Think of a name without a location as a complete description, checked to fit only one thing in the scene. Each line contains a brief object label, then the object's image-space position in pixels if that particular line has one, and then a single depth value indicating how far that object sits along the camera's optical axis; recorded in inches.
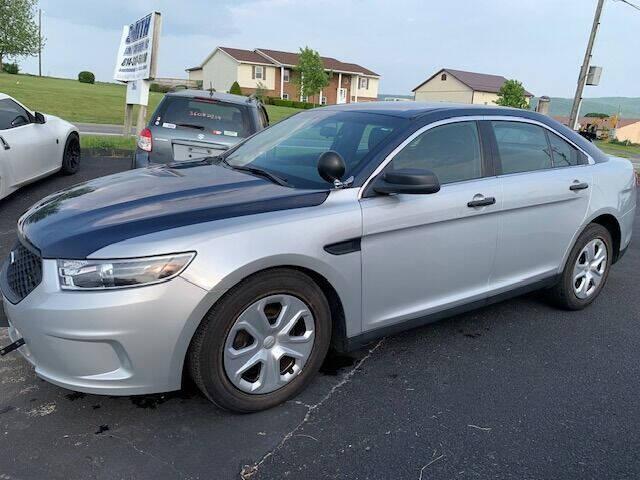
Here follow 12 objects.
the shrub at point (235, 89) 1957.7
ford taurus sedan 97.6
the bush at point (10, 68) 2496.3
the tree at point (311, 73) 2268.7
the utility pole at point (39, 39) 2479.1
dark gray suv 260.1
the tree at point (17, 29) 2331.4
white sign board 431.8
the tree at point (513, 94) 2090.3
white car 266.7
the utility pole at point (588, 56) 677.9
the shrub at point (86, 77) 2694.4
